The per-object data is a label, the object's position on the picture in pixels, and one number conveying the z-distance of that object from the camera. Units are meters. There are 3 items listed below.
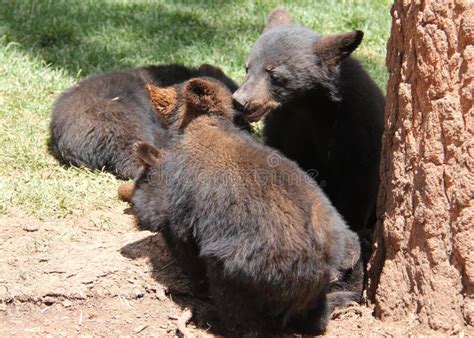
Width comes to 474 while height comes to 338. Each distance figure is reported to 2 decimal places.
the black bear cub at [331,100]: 11.93
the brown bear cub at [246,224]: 8.75
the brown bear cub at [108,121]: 13.77
